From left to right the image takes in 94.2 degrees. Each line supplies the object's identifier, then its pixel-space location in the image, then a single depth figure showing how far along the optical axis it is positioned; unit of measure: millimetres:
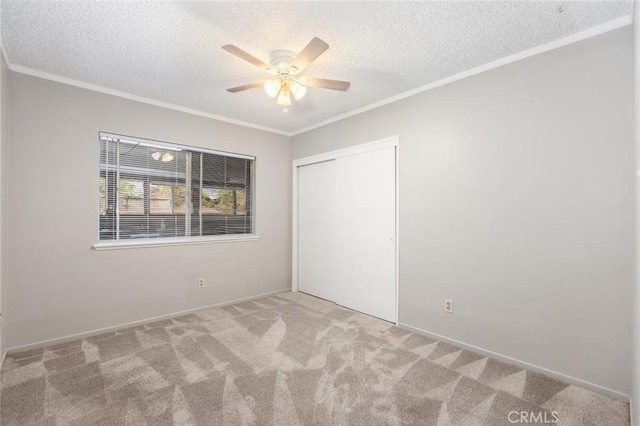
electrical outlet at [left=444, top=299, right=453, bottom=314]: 2822
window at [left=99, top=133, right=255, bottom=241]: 3199
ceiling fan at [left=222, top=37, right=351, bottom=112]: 2087
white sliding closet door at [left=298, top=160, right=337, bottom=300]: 4125
